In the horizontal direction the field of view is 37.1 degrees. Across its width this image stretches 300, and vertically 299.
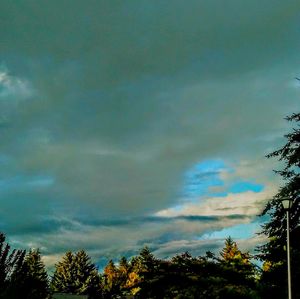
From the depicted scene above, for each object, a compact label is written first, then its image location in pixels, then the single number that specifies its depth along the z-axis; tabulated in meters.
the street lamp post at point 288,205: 16.48
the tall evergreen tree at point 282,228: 22.97
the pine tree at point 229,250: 66.44
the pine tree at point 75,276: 76.25
